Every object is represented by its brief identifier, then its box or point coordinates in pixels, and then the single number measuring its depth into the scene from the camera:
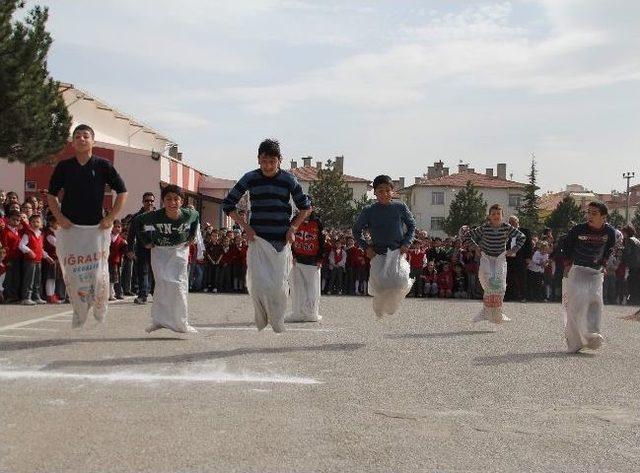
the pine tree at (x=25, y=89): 24.67
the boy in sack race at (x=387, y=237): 11.17
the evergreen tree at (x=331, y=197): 82.12
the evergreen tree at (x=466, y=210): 94.69
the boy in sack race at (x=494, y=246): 13.63
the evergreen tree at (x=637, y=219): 98.11
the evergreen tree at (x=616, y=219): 89.56
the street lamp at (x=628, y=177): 101.00
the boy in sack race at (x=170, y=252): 9.95
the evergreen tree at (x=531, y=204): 90.00
